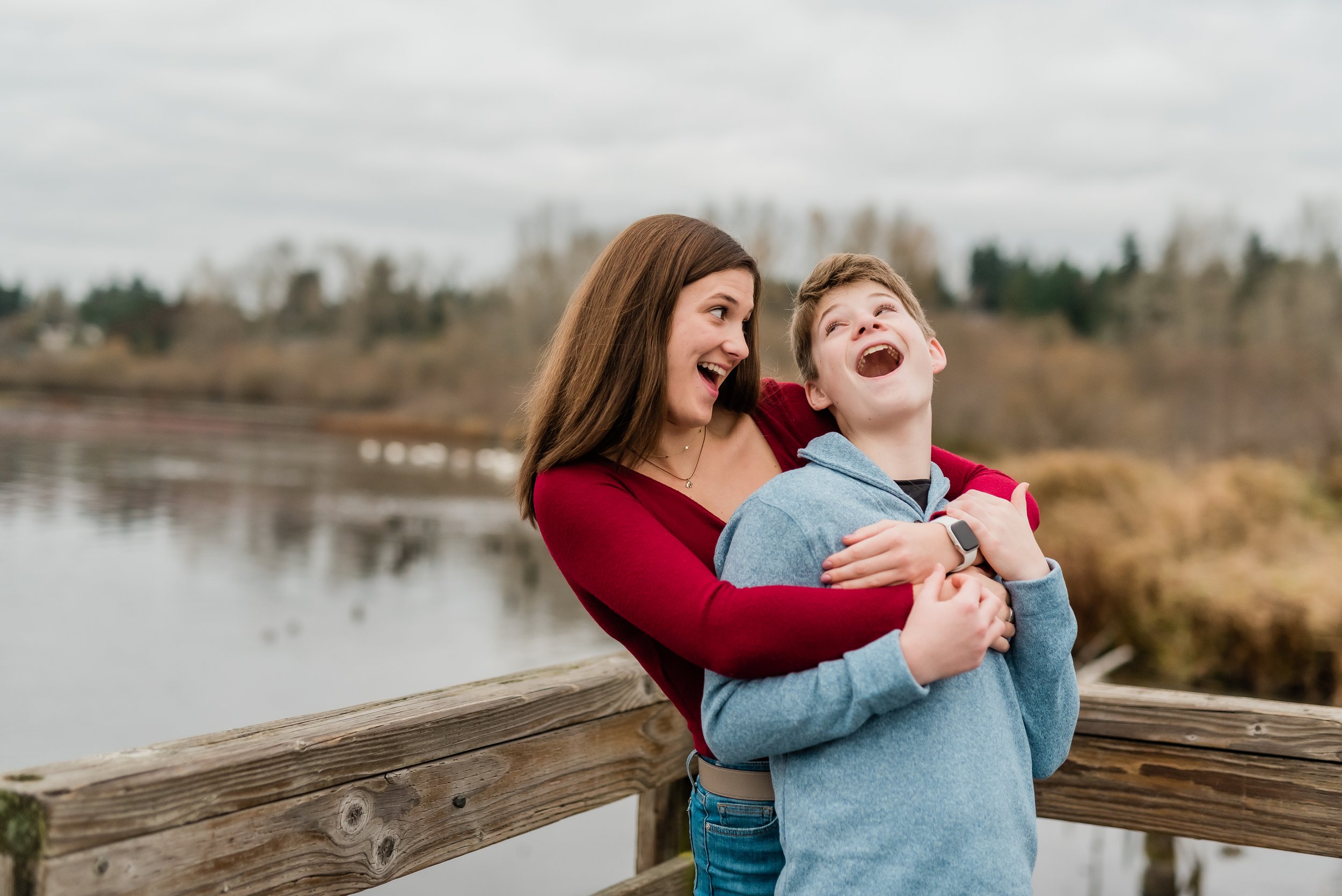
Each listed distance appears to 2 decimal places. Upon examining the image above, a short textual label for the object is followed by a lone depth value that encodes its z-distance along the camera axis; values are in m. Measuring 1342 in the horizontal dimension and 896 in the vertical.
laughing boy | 1.54
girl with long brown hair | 1.59
